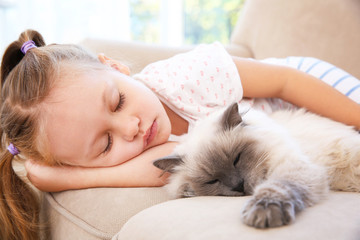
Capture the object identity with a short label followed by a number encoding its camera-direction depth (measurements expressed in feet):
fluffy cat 1.67
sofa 1.45
